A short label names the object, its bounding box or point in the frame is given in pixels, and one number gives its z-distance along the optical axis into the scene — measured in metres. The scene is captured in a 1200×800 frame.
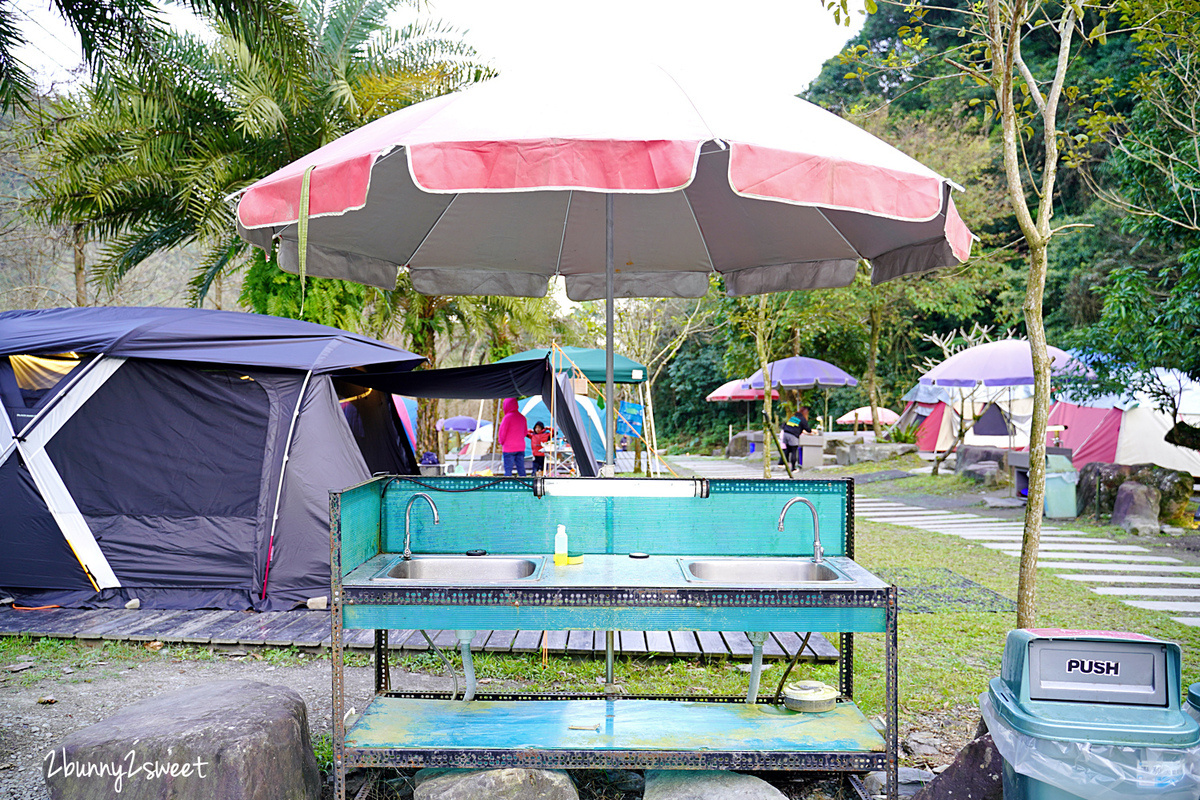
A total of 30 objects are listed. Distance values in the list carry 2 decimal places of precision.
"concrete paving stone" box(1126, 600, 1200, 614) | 6.01
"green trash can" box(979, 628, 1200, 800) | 2.14
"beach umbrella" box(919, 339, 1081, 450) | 12.88
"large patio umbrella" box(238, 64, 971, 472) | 2.55
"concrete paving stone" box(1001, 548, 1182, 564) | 8.16
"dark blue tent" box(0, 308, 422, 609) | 6.18
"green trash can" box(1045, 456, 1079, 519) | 11.02
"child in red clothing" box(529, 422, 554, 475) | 13.96
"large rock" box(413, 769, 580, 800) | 2.82
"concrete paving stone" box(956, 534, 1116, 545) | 9.38
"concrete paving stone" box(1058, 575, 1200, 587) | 7.04
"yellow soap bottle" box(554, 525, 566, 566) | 3.34
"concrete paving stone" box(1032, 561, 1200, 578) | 7.57
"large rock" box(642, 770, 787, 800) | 2.91
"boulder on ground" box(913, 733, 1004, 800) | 2.61
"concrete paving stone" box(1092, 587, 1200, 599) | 6.53
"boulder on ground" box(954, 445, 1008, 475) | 14.91
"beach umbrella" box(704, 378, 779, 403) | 26.16
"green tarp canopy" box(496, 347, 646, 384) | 13.11
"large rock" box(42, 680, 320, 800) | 2.60
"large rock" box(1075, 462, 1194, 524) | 10.06
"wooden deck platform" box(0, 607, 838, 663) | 4.92
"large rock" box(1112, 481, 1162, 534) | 9.66
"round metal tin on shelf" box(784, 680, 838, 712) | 3.38
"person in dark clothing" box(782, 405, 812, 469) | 18.11
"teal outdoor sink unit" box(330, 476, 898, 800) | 2.88
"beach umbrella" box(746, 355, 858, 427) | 20.16
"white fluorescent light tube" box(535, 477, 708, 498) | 3.61
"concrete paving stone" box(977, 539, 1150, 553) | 8.71
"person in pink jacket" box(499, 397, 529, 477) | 11.87
